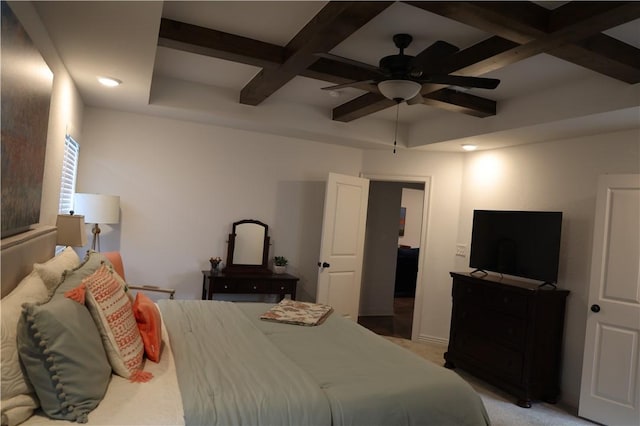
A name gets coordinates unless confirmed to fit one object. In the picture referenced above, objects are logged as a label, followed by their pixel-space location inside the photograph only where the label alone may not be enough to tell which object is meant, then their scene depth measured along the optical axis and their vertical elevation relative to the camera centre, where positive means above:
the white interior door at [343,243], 4.90 -0.29
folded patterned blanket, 2.89 -0.70
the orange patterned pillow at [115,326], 1.80 -0.56
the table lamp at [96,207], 3.90 -0.10
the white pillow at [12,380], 1.35 -0.62
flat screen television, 3.75 -0.08
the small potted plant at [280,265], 4.90 -0.59
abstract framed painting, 1.65 +0.30
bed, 1.62 -0.74
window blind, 3.57 +0.17
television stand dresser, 3.61 -0.90
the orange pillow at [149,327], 2.04 -0.62
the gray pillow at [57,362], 1.44 -0.58
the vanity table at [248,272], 4.47 -0.68
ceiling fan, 2.64 +0.93
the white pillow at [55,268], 1.99 -0.38
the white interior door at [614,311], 3.21 -0.51
